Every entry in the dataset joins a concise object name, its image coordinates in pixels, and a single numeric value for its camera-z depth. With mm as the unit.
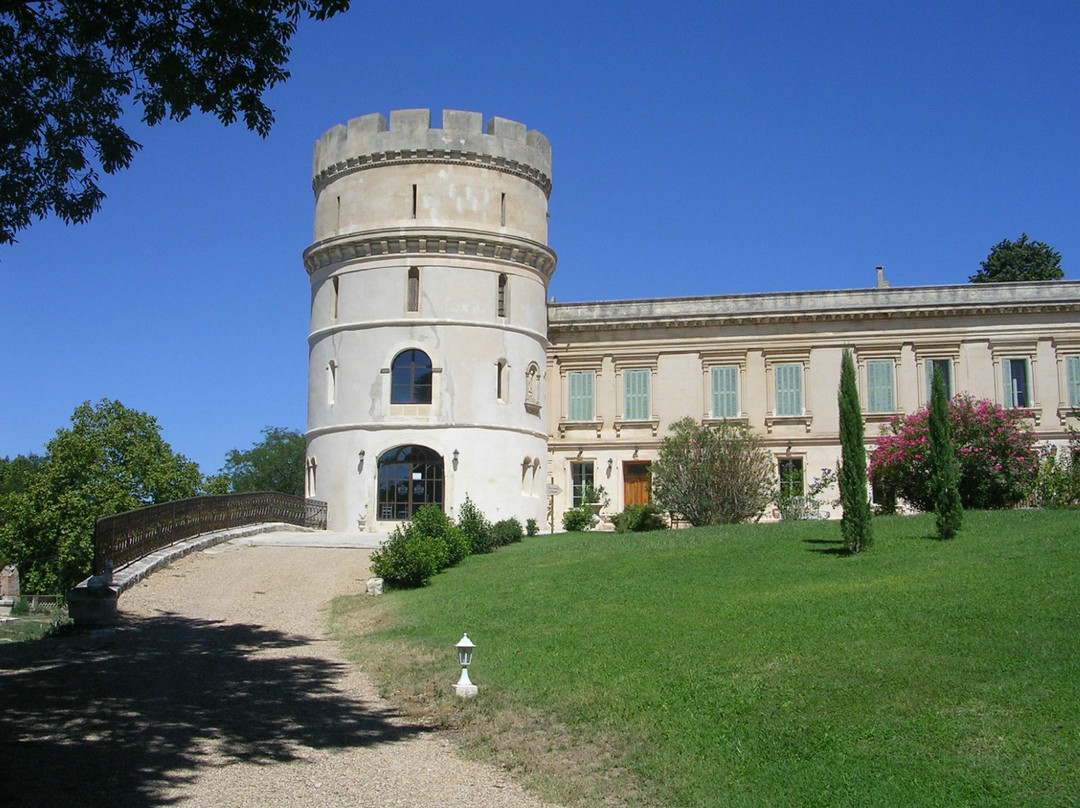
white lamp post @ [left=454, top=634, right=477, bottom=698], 10625
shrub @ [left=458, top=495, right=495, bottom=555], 24156
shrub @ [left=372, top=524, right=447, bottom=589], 18922
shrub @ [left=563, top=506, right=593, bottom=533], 31406
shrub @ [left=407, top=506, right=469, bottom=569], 21719
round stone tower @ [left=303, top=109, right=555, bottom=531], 30500
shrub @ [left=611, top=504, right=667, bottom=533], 29203
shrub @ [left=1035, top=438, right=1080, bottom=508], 23688
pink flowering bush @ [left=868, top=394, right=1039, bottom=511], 24453
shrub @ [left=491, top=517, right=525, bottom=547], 25969
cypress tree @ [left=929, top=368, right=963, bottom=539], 17234
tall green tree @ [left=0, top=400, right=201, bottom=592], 37531
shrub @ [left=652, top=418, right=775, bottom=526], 26047
